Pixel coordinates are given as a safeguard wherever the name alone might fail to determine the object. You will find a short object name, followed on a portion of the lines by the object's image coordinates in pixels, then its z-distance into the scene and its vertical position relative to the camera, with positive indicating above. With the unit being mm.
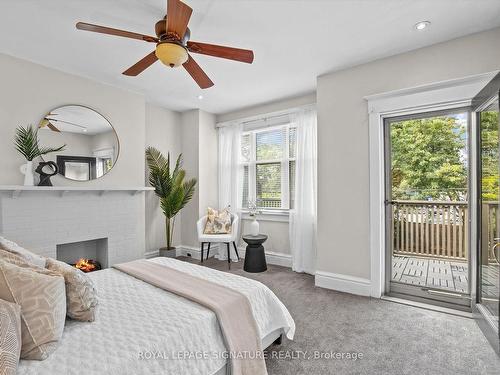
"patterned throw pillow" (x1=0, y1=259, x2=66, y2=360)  1084 -512
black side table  3867 -991
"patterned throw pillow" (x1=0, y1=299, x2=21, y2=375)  906 -546
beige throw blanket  1490 -758
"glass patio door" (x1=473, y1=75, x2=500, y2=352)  1942 -201
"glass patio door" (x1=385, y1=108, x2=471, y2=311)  2732 -211
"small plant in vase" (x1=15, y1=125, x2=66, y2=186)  2828 +427
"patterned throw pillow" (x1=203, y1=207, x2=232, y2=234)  4348 -587
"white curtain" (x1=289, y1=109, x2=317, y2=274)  3857 -116
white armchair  4105 -750
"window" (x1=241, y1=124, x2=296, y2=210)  4312 +372
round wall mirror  3119 +600
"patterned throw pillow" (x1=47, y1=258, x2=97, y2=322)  1351 -562
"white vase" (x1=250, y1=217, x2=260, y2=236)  3968 -609
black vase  2936 +161
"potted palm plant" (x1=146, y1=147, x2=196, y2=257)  4207 +35
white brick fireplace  2762 -385
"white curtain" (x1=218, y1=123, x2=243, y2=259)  4750 +388
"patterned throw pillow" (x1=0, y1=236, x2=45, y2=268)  1608 -405
